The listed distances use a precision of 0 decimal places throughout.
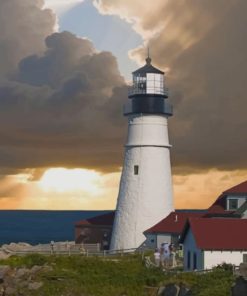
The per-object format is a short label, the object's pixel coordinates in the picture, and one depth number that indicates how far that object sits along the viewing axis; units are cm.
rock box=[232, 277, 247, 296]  3106
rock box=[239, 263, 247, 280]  3144
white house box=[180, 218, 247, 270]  4272
